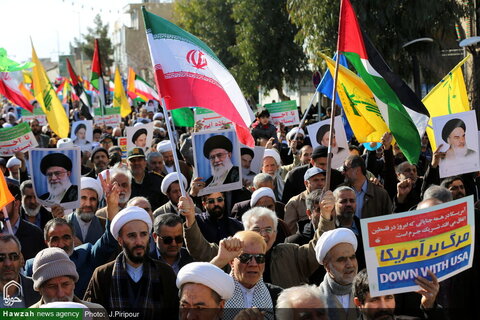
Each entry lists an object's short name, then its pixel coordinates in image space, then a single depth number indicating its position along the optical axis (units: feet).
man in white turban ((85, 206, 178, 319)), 17.83
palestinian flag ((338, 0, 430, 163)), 26.89
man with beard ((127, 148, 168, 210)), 32.73
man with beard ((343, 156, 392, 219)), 27.66
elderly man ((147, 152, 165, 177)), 35.76
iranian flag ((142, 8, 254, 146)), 24.09
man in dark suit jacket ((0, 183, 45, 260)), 24.38
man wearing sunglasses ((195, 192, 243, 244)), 24.36
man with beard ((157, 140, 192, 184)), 36.96
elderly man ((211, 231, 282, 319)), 17.47
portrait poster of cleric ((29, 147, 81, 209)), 27.09
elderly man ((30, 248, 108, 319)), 16.49
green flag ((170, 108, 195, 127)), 35.42
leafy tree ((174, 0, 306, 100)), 110.22
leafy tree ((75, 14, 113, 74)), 266.57
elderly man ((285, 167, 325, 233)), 27.61
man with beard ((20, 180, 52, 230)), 28.63
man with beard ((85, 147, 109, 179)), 37.42
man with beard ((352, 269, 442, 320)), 14.96
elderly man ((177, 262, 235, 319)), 15.12
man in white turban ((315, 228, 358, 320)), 17.74
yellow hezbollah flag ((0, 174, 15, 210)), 23.31
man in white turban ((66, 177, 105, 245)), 25.70
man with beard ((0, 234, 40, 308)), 18.10
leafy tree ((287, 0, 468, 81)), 67.87
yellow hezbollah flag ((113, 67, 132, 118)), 71.87
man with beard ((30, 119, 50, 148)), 57.00
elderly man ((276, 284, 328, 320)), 14.26
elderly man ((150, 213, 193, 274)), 20.61
